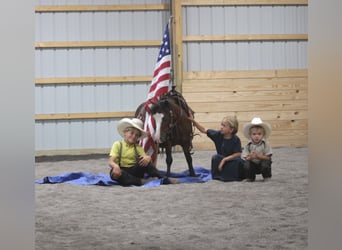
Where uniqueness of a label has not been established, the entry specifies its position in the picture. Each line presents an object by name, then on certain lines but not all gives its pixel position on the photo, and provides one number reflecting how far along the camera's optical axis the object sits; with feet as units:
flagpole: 56.15
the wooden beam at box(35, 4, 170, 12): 57.01
